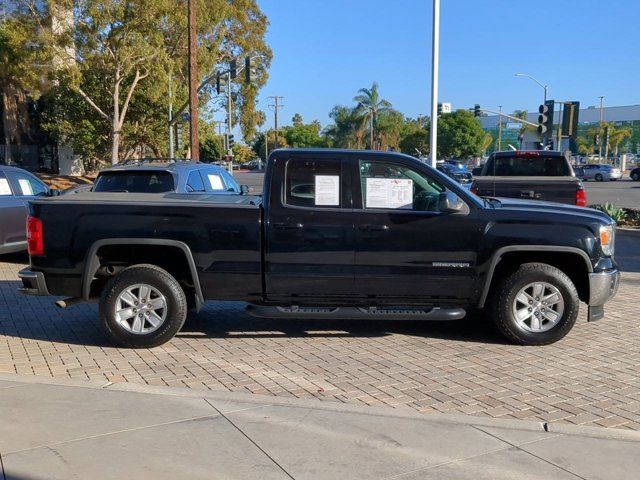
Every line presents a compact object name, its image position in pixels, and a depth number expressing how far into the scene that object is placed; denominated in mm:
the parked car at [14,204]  11039
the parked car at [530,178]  12000
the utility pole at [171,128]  33725
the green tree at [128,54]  28906
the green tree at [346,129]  71438
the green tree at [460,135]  85188
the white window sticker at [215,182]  10599
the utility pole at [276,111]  75112
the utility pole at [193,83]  21328
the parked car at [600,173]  49897
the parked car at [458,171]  43219
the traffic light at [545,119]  23766
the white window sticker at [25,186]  11697
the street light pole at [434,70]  17484
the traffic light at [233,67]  28359
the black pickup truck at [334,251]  6387
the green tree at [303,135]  112119
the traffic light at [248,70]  28984
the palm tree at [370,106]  70500
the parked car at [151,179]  9461
